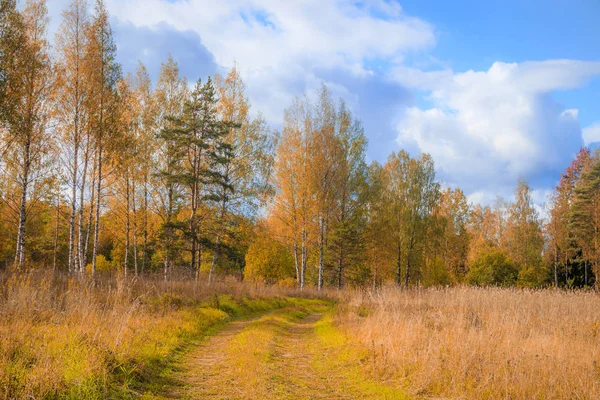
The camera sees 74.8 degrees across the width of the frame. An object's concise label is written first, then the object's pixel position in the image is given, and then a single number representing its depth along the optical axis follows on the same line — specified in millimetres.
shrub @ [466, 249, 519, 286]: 38688
